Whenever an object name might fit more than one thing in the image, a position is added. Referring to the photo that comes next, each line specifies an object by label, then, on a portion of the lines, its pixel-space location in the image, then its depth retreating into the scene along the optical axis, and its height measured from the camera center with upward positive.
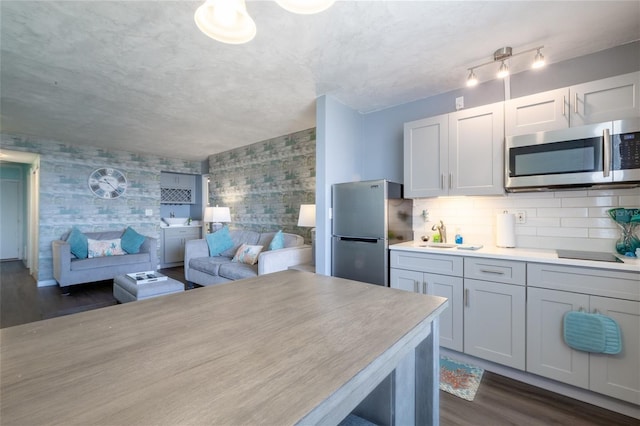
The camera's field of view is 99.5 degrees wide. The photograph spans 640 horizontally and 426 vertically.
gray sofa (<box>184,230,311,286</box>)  3.28 -0.65
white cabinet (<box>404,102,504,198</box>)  2.32 +0.55
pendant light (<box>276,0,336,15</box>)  1.02 +0.79
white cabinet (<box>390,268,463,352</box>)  2.23 -0.69
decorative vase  1.91 -0.12
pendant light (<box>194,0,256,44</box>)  1.10 +0.81
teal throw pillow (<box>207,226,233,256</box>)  4.44 -0.48
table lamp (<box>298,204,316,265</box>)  3.45 -0.06
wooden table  0.50 -0.36
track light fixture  2.03 +1.24
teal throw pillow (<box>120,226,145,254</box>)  4.93 -0.52
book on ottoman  3.12 -0.78
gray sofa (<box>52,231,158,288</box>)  4.09 -0.83
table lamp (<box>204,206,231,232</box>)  5.28 -0.04
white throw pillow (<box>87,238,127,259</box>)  4.54 -0.61
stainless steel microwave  1.80 +0.40
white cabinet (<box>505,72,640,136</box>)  1.85 +0.80
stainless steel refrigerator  2.55 -0.14
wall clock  5.18 +0.60
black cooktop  1.81 -0.31
